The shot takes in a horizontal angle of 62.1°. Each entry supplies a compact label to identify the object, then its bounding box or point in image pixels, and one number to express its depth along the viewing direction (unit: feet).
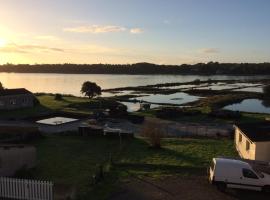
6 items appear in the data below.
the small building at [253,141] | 52.68
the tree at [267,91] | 177.67
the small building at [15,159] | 47.37
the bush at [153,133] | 66.80
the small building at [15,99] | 119.82
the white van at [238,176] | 40.34
